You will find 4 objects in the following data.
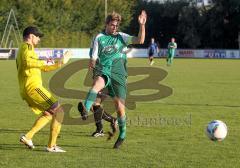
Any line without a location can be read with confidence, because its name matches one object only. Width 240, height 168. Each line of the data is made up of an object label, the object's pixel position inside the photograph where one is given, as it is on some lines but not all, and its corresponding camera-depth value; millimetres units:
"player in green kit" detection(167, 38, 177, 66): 71361
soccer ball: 15910
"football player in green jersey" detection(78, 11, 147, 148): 16135
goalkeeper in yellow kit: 15024
